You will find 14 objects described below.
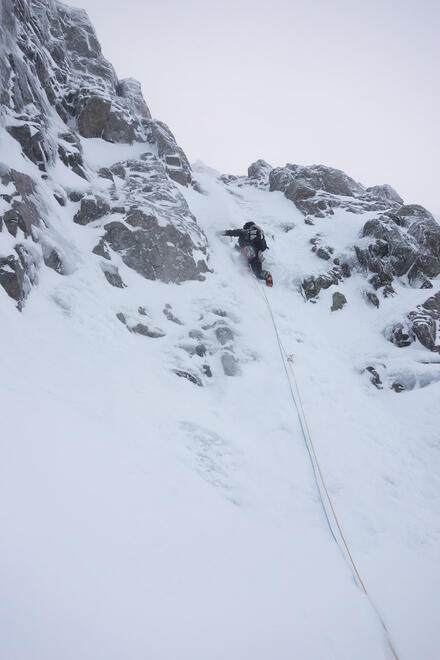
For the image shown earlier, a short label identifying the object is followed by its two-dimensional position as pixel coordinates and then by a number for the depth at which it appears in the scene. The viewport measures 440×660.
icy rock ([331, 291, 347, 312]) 13.76
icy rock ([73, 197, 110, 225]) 10.89
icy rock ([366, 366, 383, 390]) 9.93
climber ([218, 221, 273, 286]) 14.25
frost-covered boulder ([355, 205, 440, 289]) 14.42
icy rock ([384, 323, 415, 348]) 11.29
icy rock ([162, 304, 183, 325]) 9.77
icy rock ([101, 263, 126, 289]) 9.62
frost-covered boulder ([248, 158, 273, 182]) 27.47
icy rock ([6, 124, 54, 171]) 9.89
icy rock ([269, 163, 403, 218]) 20.91
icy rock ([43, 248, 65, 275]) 8.38
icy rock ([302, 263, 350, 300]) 14.43
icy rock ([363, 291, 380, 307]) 13.65
